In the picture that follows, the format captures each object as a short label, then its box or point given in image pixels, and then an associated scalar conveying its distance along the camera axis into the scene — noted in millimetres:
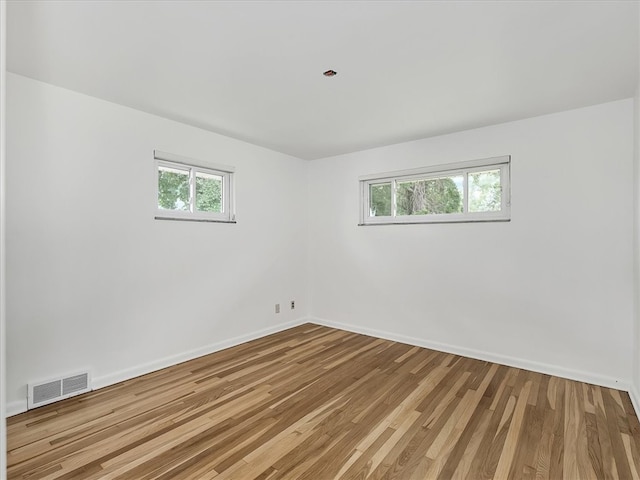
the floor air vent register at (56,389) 2342
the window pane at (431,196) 3652
